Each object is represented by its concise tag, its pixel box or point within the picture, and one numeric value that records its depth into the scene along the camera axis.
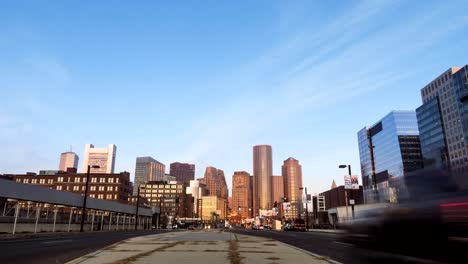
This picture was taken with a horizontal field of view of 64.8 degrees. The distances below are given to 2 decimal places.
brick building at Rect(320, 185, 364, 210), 189.62
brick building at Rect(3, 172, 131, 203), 153.75
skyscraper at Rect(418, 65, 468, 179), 143.00
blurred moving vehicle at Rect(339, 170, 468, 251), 8.26
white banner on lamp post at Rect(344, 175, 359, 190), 42.23
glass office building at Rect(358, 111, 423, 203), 165.88
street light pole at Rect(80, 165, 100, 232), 48.99
